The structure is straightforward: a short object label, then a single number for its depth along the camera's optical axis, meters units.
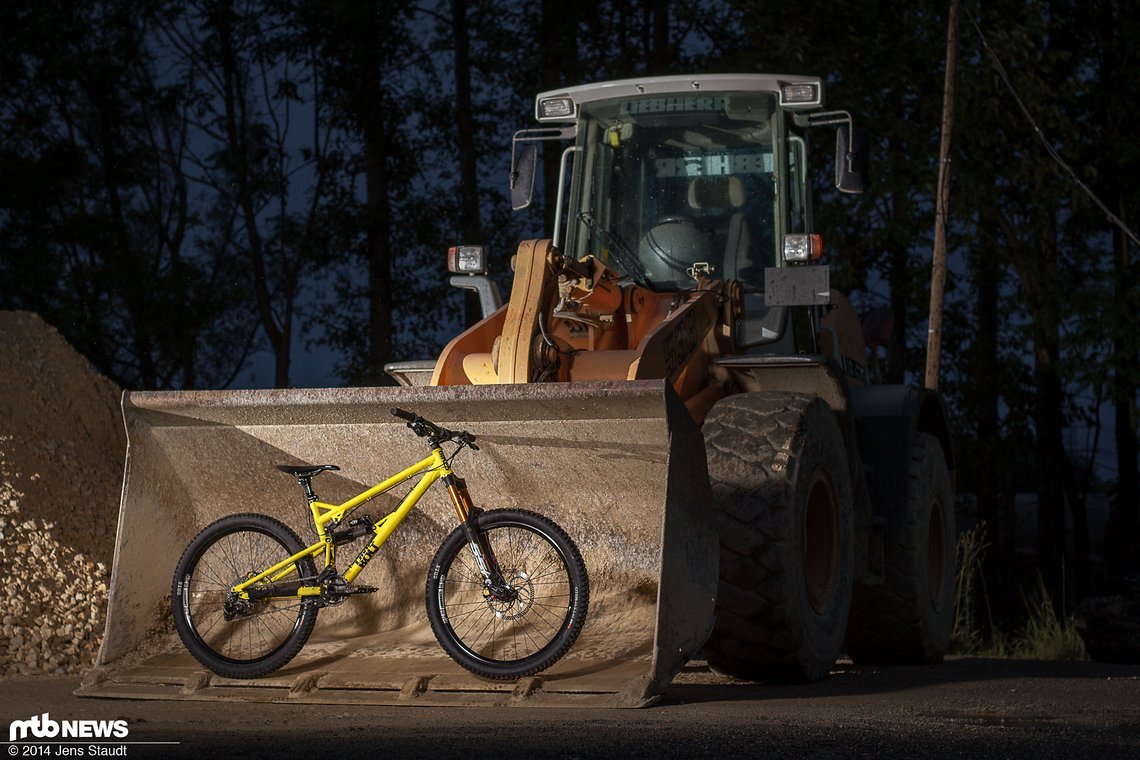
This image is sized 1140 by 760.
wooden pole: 15.08
